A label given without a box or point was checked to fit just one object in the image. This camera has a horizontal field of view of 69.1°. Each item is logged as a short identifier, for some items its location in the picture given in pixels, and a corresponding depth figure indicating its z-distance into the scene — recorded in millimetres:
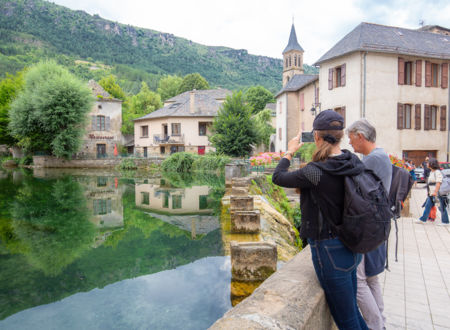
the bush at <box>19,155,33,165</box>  36625
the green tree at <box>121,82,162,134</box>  53969
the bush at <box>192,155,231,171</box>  27394
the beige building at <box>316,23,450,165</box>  20406
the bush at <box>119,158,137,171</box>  34375
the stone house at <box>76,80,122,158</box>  41000
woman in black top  2025
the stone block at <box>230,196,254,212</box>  8031
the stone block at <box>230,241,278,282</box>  4980
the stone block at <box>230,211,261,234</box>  7355
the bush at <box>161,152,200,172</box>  29833
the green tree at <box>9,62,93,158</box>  33438
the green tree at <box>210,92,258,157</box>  29422
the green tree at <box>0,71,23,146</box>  38469
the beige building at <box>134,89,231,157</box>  39719
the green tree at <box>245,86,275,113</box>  57344
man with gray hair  2506
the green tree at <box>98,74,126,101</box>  55688
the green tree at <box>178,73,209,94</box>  63344
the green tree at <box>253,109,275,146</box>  37094
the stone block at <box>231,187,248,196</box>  8992
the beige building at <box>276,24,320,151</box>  27000
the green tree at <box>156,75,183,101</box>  72375
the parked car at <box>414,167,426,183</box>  18509
